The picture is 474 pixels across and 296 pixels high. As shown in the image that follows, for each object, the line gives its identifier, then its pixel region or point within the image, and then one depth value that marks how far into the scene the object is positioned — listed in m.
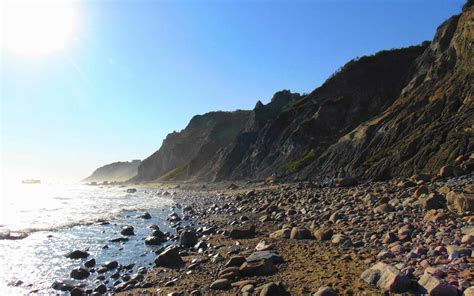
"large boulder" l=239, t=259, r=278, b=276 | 10.08
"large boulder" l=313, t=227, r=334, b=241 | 13.10
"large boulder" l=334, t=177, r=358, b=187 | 30.54
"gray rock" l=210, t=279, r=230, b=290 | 9.49
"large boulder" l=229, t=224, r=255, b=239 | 16.59
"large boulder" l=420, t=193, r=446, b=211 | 13.96
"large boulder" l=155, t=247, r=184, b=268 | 13.29
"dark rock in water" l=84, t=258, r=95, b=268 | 14.37
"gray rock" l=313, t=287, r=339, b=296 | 7.64
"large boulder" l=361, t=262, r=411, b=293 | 7.43
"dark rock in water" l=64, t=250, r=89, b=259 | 15.84
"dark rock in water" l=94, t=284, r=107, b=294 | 11.14
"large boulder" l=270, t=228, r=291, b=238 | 14.68
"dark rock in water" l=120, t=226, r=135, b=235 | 21.31
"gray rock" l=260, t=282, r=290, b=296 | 8.22
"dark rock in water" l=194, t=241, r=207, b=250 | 15.71
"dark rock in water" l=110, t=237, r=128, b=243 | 19.39
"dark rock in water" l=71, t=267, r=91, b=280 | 12.84
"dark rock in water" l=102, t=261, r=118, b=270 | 13.95
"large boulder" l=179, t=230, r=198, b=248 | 16.72
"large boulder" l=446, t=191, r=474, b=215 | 12.30
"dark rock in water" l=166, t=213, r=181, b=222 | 26.88
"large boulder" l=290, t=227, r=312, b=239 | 13.91
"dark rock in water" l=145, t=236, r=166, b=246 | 18.19
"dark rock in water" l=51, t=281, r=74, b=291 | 11.55
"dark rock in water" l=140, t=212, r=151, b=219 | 29.23
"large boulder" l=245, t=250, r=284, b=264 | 10.86
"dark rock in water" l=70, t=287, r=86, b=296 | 10.86
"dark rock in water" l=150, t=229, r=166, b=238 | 19.33
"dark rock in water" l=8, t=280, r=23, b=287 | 12.12
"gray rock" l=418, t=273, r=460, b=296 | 6.80
